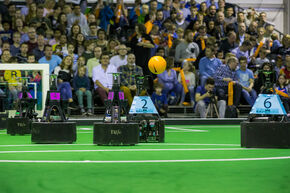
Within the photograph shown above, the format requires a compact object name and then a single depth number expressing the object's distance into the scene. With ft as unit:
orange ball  37.14
